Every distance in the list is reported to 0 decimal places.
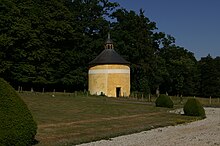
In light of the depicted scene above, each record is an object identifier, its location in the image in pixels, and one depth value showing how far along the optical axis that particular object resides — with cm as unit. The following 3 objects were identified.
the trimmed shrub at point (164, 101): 3312
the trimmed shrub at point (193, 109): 2653
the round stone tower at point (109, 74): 5106
